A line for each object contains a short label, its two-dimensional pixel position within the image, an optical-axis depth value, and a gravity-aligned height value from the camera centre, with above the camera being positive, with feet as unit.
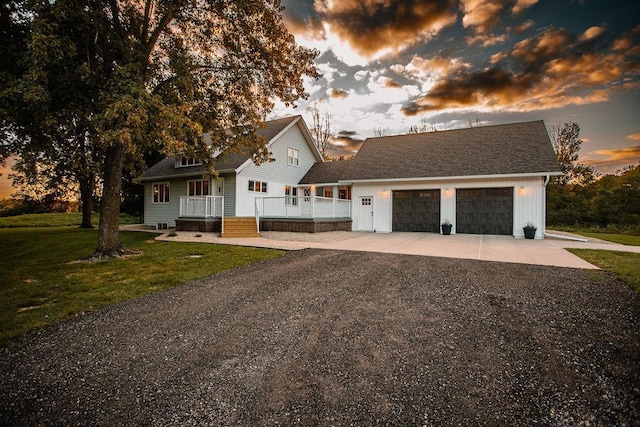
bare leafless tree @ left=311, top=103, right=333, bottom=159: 107.14 +31.18
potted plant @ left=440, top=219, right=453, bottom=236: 48.11 -3.36
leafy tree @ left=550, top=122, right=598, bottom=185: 87.81 +17.40
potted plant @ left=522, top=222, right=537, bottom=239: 42.11 -3.43
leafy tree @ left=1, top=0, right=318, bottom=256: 22.99 +15.14
